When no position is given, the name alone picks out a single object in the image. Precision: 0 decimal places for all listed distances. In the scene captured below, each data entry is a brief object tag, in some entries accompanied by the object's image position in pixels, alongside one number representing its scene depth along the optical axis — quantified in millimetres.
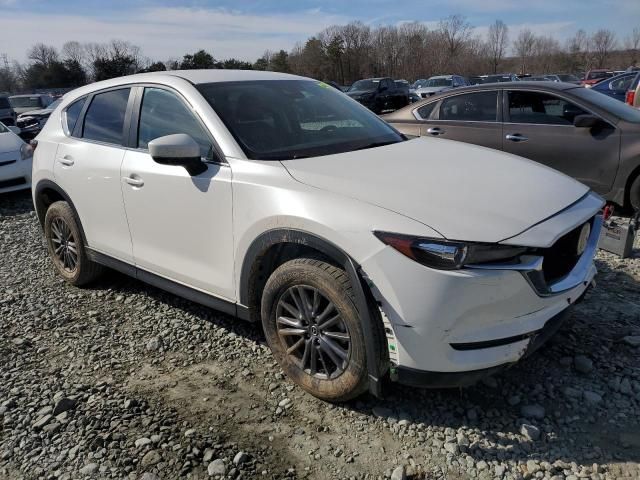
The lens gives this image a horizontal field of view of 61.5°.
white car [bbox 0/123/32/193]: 8367
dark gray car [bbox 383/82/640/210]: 5574
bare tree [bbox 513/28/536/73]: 88625
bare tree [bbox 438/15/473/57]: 77312
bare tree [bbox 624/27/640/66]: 66562
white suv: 2344
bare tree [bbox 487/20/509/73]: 78562
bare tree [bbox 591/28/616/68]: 75662
